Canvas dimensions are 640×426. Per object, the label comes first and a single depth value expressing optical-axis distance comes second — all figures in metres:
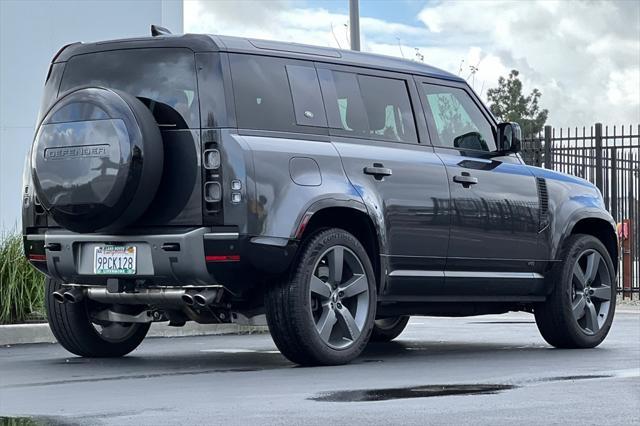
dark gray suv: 9.08
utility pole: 19.53
